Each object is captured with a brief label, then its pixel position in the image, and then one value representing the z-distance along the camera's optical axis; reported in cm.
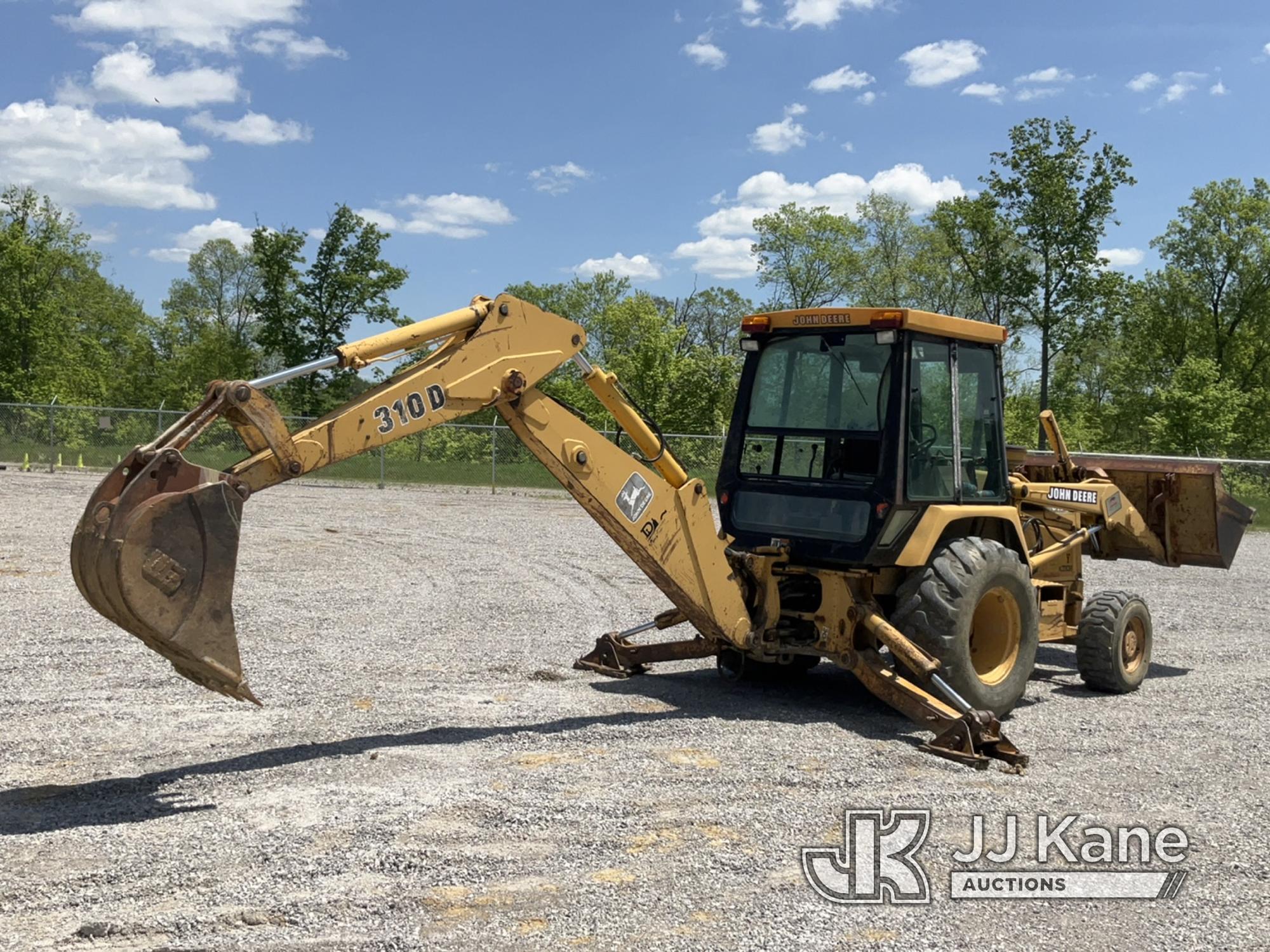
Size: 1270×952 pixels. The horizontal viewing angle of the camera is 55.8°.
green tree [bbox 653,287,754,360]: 6519
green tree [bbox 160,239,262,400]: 5984
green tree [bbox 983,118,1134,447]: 3331
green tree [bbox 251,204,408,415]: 3716
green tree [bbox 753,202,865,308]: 5547
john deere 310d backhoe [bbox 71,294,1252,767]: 644
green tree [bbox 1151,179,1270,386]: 4850
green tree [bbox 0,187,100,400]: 4466
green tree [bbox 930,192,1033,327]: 3409
